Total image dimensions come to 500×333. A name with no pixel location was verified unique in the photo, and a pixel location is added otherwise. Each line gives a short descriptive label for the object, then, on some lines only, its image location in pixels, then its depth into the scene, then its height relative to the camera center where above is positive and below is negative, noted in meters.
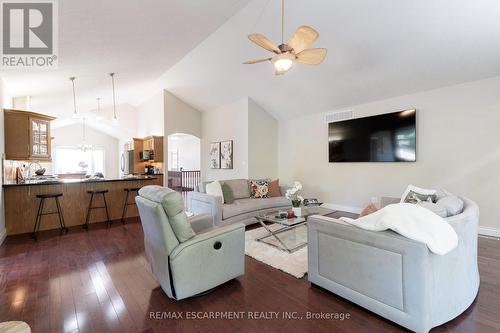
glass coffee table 3.20 -1.13
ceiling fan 2.51 +1.34
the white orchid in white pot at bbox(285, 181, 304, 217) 3.44 -0.51
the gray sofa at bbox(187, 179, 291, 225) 4.09 -0.72
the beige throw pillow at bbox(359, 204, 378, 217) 2.25 -0.44
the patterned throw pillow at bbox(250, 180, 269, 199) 4.94 -0.48
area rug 2.71 -1.17
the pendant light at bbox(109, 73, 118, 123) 4.90 +2.01
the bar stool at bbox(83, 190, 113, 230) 4.60 -0.77
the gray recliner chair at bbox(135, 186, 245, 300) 1.97 -0.73
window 10.52 +0.49
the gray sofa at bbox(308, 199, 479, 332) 1.62 -0.83
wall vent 5.41 +1.18
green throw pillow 4.46 -0.52
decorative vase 3.43 -0.66
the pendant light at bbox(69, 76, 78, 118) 4.40 +1.74
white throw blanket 1.56 -0.43
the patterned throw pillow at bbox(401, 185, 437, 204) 2.73 -0.38
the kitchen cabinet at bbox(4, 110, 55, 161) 3.95 +0.63
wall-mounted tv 4.50 +0.56
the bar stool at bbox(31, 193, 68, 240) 4.02 -0.78
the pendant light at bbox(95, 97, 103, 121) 6.82 +2.08
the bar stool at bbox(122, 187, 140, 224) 5.09 -0.76
